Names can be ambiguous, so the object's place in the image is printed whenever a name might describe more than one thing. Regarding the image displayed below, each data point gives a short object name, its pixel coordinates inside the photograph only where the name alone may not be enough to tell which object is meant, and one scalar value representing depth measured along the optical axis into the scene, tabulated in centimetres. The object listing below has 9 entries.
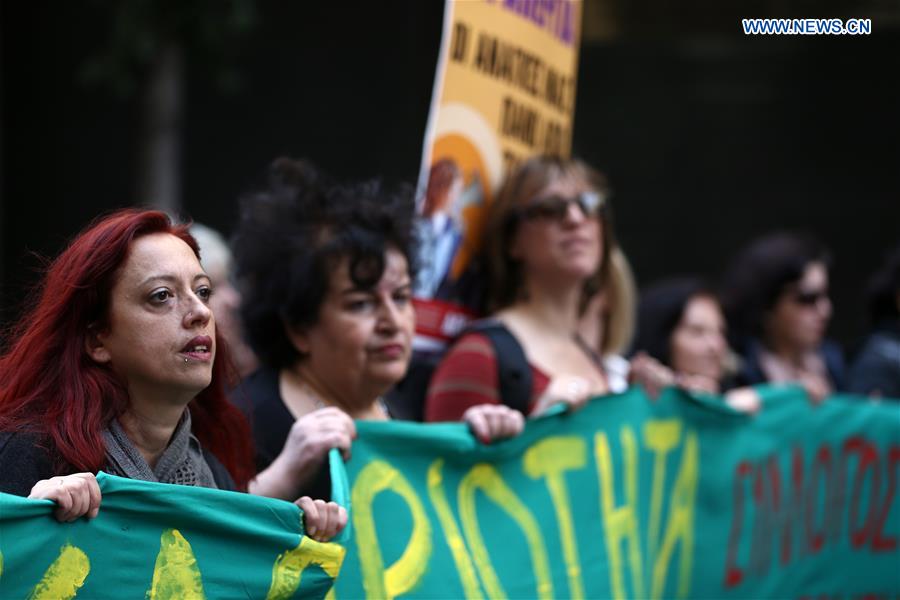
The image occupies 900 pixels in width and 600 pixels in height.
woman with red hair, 475
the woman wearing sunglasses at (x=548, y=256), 848
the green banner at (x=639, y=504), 643
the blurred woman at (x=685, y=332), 1099
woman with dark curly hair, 683
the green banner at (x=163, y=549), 434
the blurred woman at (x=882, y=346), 1141
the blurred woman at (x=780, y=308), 1183
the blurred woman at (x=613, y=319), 945
